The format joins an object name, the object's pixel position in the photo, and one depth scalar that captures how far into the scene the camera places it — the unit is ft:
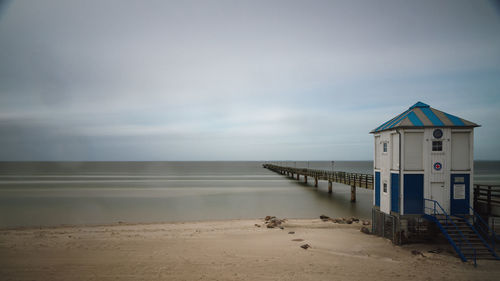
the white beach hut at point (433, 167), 40.01
